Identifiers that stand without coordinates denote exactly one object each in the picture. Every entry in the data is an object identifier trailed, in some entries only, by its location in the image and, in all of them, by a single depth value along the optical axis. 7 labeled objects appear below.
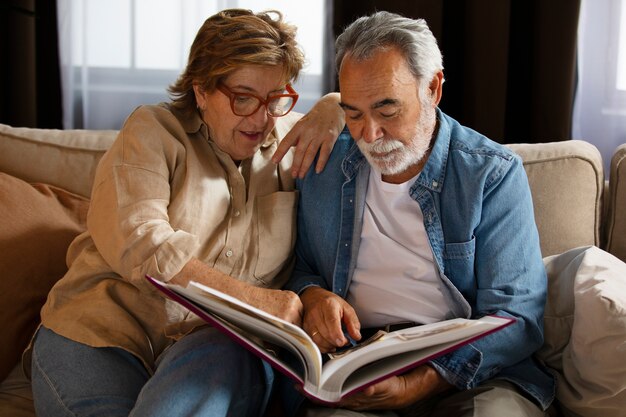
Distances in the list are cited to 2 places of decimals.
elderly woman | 1.58
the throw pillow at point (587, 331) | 1.55
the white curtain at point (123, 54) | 2.82
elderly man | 1.60
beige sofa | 1.79
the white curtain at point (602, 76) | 2.54
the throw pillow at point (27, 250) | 1.93
